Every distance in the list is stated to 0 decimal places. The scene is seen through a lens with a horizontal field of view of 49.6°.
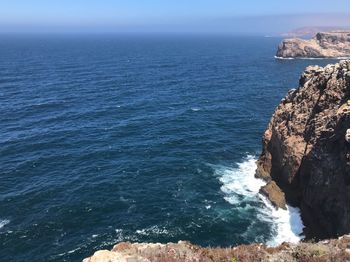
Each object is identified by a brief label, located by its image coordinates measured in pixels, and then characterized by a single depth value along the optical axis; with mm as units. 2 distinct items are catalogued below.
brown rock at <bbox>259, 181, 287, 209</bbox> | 55469
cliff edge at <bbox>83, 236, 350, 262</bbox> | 24438
